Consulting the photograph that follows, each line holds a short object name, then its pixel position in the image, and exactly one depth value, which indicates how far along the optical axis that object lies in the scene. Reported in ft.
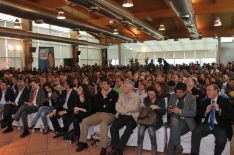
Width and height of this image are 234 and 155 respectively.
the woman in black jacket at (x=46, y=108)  13.46
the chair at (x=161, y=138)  10.14
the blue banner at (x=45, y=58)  34.70
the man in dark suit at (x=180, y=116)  9.48
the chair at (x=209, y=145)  9.18
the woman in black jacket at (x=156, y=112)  9.90
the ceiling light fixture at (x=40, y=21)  19.05
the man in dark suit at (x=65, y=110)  12.33
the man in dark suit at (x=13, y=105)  14.60
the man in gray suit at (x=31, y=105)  13.67
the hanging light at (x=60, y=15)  19.83
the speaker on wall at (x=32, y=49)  36.78
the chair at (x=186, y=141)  9.96
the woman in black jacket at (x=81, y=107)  11.81
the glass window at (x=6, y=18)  35.20
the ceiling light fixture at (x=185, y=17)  19.66
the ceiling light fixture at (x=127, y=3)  16.58
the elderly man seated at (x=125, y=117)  10.14
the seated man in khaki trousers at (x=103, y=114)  10.58
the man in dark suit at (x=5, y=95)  15.10
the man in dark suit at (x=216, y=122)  8.86
